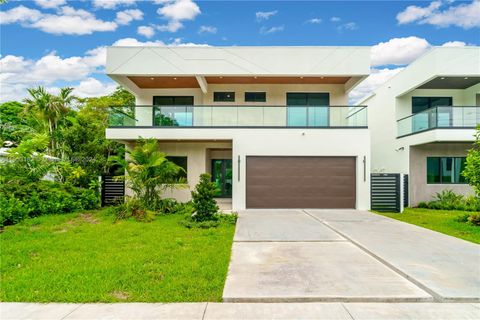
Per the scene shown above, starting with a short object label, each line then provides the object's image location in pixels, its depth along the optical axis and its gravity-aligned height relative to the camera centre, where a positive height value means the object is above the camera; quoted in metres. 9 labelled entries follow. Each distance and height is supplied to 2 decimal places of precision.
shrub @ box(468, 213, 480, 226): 9.88 -1.72
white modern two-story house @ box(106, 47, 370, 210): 13.10 +1.92
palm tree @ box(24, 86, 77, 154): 18.86 +4.00
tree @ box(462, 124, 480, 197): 9.82 +0.00
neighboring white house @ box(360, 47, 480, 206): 13.69 +2.51
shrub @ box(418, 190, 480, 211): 13.77 -1.66
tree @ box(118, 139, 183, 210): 11.37 -0.18
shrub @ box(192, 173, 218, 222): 9.58 -1.17
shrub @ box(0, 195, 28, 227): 9.07 -1.43
